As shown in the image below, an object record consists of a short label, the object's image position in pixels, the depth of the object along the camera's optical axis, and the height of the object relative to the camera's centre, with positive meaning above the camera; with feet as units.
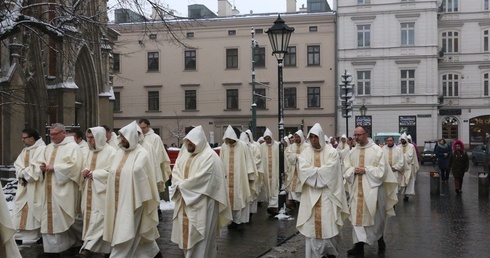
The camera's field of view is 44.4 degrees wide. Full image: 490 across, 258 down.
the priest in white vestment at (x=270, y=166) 49.32 -3.15
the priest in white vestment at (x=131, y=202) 24.76 -3.09
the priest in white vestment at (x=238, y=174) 38.96 -3.06
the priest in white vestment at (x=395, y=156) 51.91 -2.52
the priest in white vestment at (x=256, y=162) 43.79 -2.67
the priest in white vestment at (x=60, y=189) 30.07 -3.11
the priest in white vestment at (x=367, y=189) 30.99 -3.21
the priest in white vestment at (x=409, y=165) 58.59 -3.85
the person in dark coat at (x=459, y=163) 64.23 -3.82
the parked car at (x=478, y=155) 120.92 -5.62
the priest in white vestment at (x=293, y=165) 49.57 -3.11
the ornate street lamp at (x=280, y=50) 44.07 +5.80
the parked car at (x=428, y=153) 130.00 -5.64
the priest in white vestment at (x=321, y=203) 27.53 -3.48
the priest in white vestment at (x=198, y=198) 24.49 -2.87
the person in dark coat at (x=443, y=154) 70.90 -3.17
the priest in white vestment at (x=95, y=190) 28.22 -2.99
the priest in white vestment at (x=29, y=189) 31.07 -3.14
